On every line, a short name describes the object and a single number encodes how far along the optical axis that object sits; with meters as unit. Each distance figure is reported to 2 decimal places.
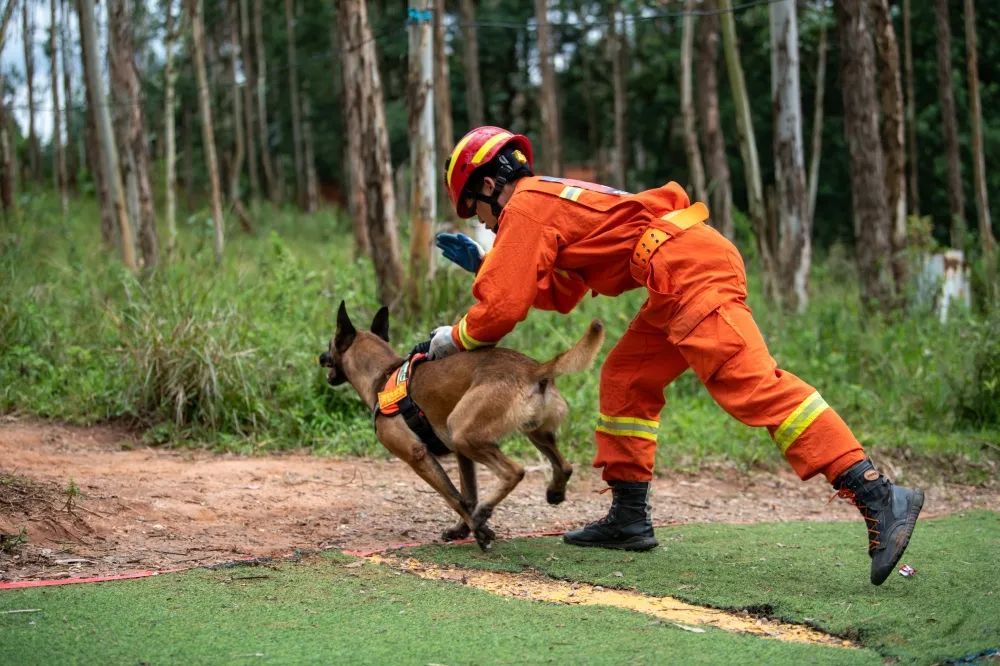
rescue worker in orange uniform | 4.36
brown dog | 5.02
